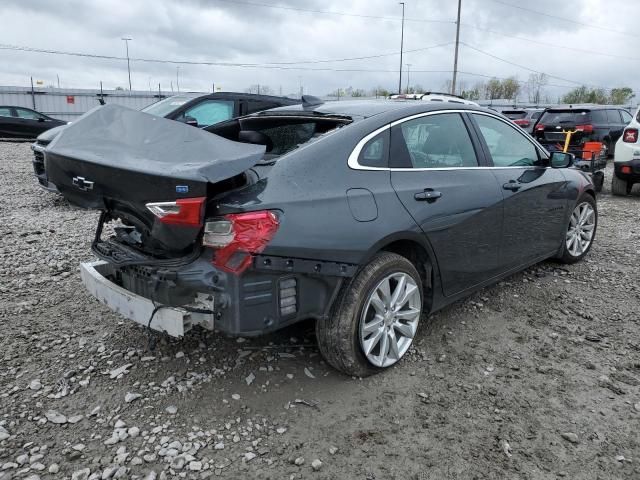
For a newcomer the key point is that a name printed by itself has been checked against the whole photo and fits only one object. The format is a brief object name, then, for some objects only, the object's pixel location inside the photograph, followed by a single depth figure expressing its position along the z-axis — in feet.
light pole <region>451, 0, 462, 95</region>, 106.42
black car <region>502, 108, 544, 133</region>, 50.47
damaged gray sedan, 8.19
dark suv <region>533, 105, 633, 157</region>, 40.93
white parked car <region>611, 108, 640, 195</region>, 28.32
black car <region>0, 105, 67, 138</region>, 60.90
